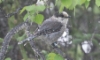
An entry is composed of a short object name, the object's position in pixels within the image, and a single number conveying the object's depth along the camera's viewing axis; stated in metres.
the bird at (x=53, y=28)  7.28
